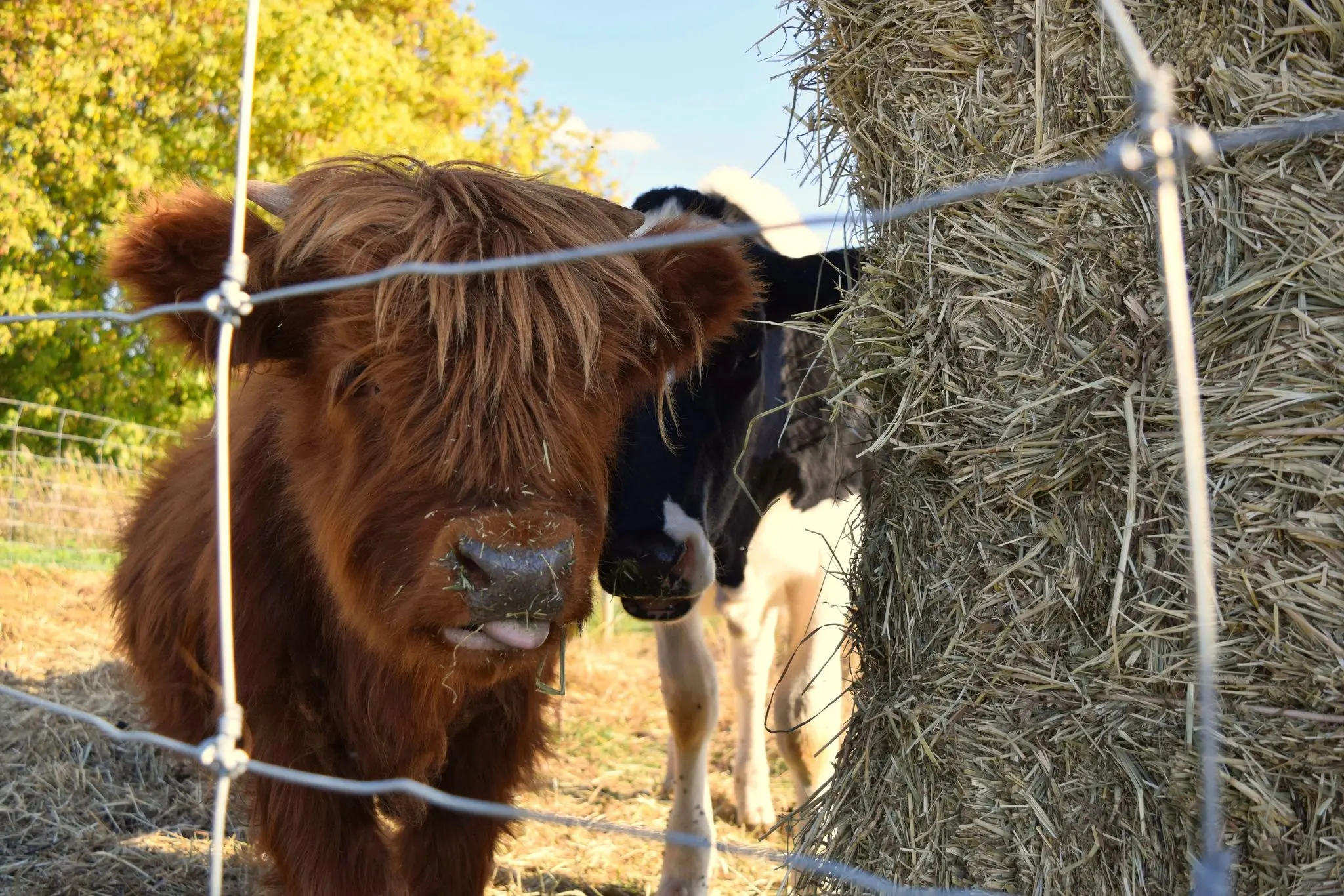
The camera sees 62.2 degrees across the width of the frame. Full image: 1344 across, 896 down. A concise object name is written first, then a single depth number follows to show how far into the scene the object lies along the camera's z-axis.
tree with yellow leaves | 11.28
